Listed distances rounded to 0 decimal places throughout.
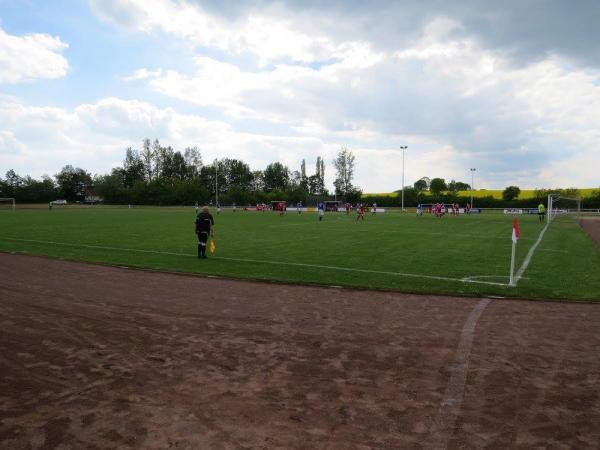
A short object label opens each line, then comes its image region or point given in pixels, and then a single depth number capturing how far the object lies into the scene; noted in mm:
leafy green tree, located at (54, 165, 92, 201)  130850
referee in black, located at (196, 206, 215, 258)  14789
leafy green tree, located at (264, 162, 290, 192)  145125
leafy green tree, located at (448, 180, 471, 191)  154062
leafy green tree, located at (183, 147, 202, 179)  138250
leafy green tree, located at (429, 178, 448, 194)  127350
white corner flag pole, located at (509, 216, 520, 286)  10422
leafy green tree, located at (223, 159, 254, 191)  144125
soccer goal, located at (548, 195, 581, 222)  60362
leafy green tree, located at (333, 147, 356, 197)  126312
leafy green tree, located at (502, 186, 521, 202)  93812
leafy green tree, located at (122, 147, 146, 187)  136375
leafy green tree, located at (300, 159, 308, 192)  146000
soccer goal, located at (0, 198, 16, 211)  82694
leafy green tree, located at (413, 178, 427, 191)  167700
